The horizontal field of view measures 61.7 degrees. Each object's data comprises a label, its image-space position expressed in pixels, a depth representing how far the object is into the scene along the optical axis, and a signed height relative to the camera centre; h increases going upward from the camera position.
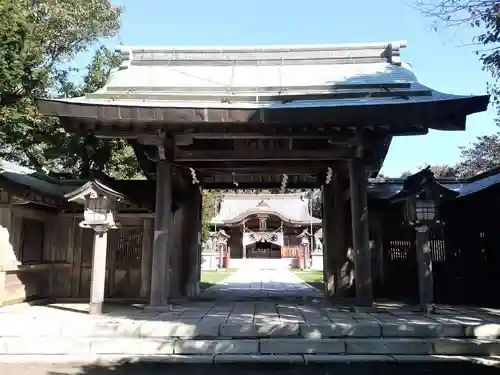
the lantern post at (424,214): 8.35 +0.81
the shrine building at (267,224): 40.88 +3.00
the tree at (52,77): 10.34 +5.02
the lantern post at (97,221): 8.52 +0.69
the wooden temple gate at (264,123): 7.97 +2.58
